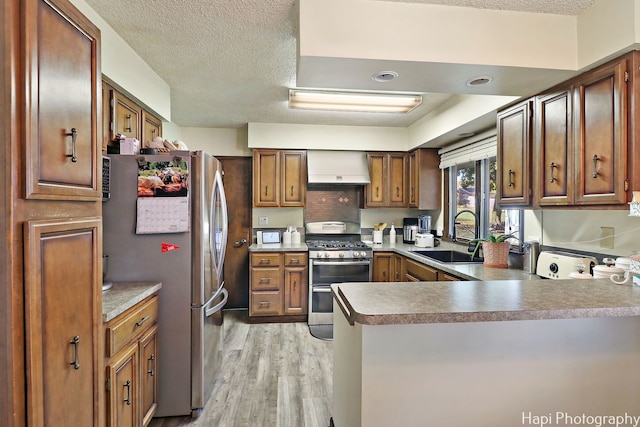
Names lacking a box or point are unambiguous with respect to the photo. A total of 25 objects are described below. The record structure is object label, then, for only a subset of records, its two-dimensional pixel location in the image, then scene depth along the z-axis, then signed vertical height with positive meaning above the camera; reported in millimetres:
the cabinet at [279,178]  4031 +422
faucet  3416 -123
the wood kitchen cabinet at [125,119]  1981 +643
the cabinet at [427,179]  4043 +410
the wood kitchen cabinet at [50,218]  868 -20
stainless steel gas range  3791 -691
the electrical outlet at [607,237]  1896 -141
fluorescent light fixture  2838 +986
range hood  4022 +563
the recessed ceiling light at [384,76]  1802 +762
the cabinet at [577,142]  1546 +389
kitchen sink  3454 -456
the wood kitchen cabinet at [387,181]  4211 +403
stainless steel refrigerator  1987 -230
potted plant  2586 -306
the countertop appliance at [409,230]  4230 -226
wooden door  4387 -187
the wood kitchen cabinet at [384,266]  3836 -628
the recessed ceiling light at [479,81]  1867 +763
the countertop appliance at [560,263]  1888 -307
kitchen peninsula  1282 -598
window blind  2973 +636
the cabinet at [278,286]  3791 -851
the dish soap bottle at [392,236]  4286 -309
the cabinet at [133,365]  1492 -784
